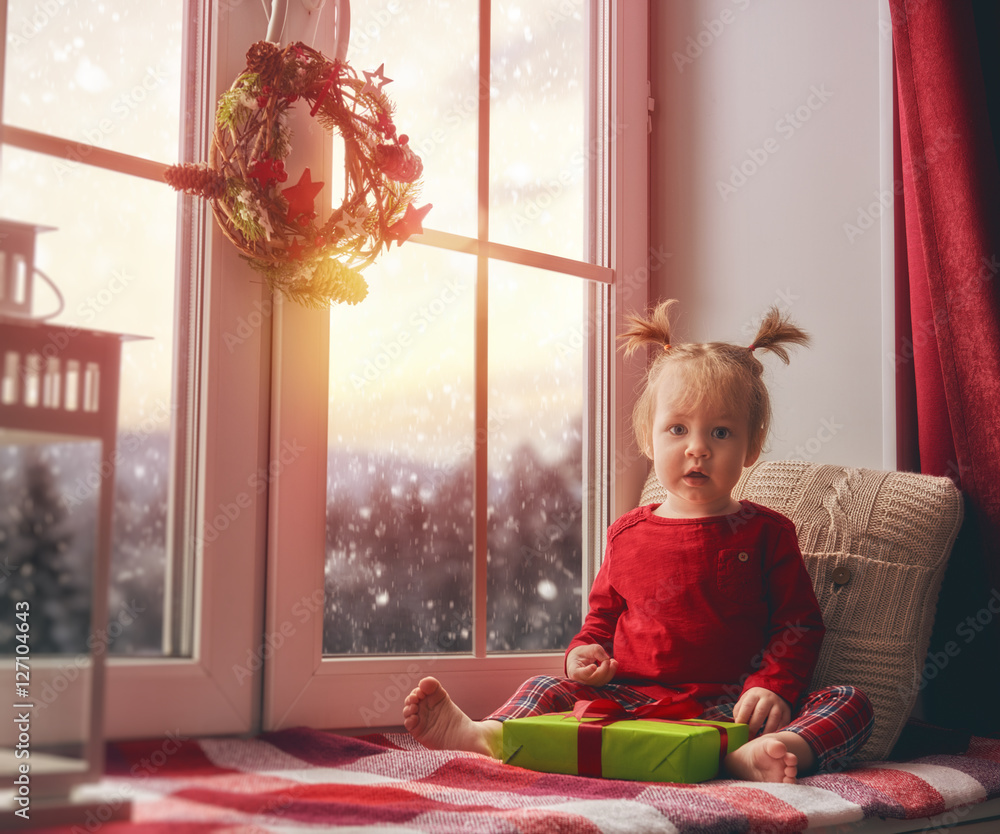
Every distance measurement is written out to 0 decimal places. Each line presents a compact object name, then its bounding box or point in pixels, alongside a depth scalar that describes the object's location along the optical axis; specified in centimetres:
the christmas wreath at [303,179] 112
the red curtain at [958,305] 124
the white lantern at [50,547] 86
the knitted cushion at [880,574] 116
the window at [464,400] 125
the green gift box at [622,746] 94
